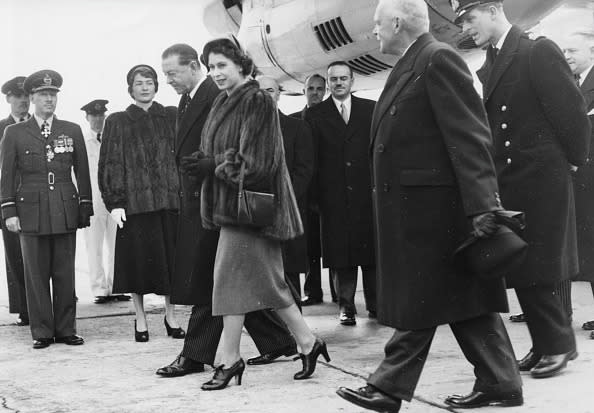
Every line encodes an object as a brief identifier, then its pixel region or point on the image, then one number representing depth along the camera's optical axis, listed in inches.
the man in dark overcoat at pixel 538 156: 154.3
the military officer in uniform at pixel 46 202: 214.2
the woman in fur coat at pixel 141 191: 211.6
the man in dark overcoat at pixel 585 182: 202.2
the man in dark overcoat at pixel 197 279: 167.2
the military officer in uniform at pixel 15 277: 247.9
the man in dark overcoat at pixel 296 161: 215.0
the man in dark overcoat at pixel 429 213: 124.0
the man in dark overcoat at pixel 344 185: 231.9
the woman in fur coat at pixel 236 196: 153.2
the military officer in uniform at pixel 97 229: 291.7
